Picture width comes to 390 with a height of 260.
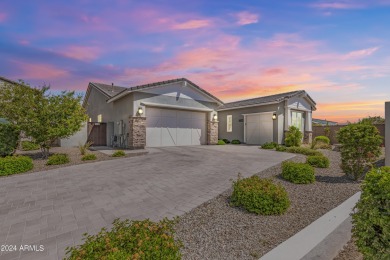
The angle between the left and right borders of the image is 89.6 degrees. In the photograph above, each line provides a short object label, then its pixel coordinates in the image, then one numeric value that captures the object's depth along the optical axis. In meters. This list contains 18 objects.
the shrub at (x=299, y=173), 6.10
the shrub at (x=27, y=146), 15.04
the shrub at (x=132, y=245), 1.66
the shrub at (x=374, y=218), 2.18
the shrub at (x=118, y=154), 10.86
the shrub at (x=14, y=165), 7.95
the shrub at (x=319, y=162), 8.15
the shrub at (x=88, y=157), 10.18
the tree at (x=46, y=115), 9.95
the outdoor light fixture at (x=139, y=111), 13.34
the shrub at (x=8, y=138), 9.90
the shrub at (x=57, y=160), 9.40
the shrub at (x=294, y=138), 15.52
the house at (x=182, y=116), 14.08
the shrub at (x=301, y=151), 11.18
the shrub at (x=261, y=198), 4.14
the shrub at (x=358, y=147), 6.20
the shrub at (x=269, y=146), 14.55
